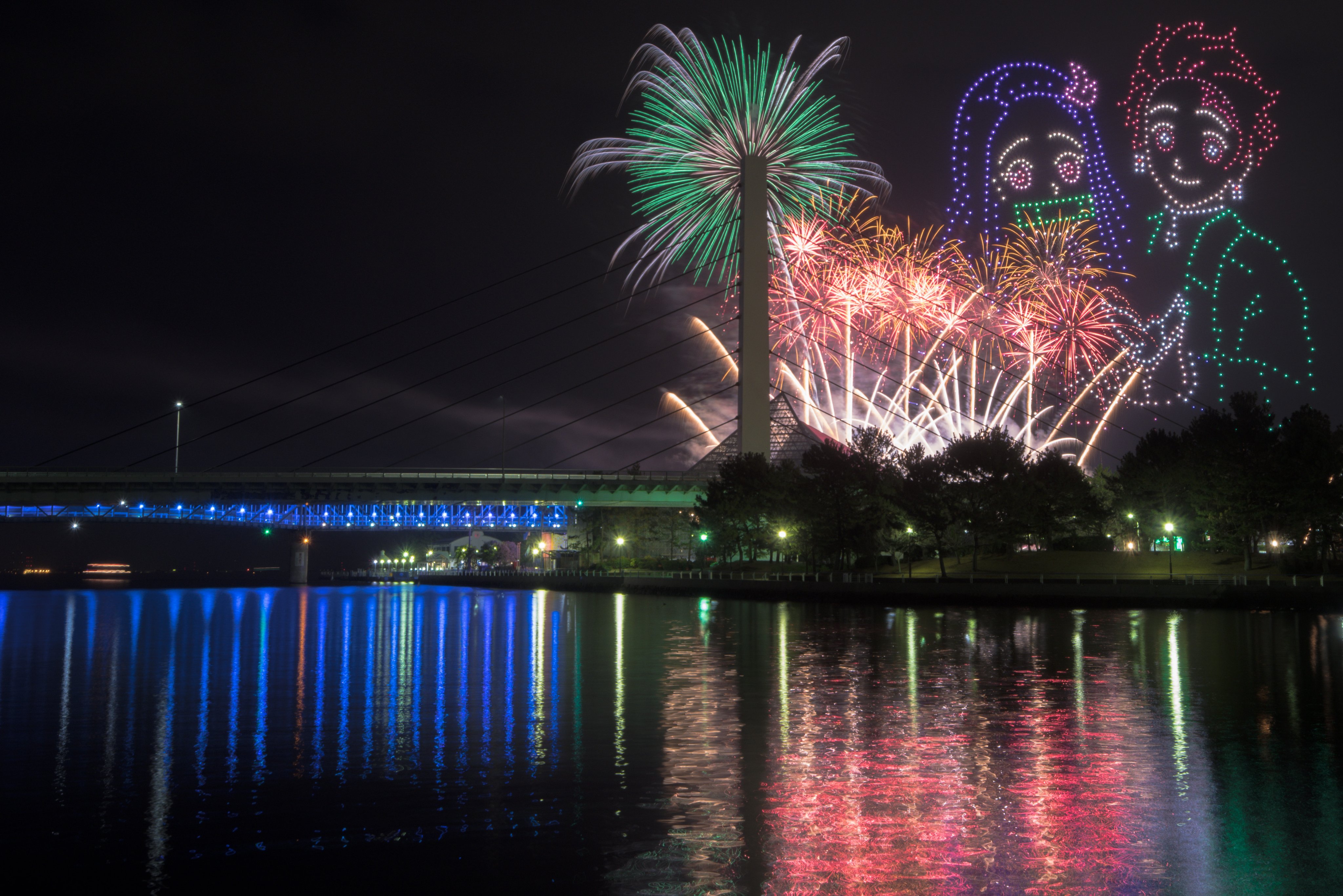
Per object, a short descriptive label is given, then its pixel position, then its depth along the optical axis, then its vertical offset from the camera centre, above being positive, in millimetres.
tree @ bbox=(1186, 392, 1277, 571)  67312 +6631
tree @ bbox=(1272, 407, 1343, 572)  64500 +5065
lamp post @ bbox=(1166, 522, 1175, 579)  69250 +1740
